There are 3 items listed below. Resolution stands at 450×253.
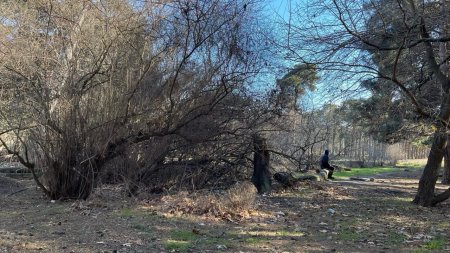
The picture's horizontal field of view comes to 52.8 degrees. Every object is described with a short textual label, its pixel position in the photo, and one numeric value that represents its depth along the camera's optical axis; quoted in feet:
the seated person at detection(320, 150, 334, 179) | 64.26
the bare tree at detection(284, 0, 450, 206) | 30.89
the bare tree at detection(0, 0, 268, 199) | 33.68
